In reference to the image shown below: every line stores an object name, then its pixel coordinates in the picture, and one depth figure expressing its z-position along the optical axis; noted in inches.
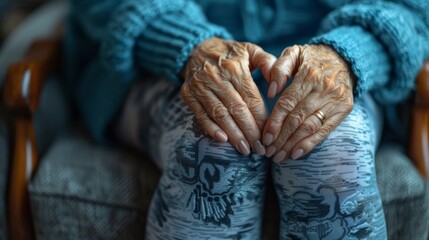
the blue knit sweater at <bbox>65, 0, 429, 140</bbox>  33.1
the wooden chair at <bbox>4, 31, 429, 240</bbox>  37.4
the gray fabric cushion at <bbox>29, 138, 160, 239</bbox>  36.7
